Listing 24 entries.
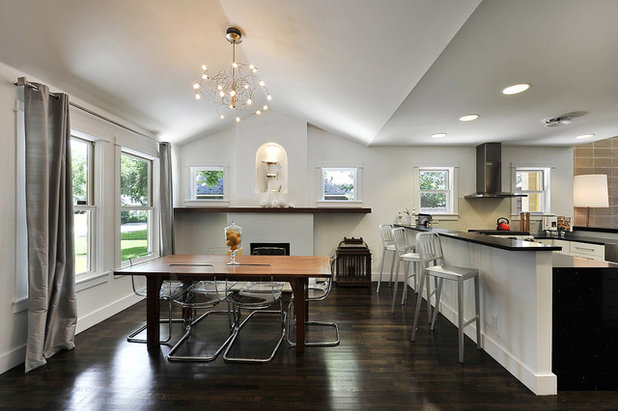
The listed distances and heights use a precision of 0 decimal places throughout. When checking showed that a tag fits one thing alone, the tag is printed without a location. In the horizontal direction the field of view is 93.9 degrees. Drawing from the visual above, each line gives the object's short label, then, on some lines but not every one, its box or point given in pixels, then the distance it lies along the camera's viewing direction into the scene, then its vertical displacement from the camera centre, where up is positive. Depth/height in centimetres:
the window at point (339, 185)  512 +33
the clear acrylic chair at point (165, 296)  269 -85
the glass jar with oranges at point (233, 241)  286 -37
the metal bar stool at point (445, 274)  234 -60
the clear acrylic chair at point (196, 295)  246 -85
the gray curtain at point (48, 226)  230 -19
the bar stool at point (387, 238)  421 -54
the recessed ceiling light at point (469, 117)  321 +98
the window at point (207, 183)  512 +37
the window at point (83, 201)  312 +3
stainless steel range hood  454 +53
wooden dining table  242 -59
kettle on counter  461 -33
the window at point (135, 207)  387 -4
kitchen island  196 -77
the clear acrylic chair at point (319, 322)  267 -129
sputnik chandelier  274 +154
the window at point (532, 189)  491 +25
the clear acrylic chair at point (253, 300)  242 -85
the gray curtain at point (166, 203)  436 +1
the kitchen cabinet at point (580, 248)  357 -58
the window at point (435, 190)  503 +24
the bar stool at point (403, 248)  331 -59
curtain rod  228 +98
